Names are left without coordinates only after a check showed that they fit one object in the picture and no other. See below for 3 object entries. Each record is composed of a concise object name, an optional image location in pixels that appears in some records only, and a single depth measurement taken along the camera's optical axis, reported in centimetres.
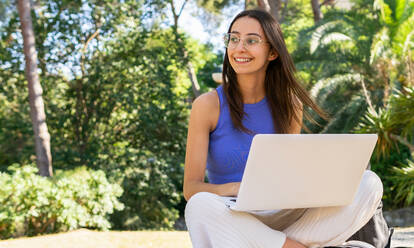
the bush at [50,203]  664
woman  219
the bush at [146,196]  976
